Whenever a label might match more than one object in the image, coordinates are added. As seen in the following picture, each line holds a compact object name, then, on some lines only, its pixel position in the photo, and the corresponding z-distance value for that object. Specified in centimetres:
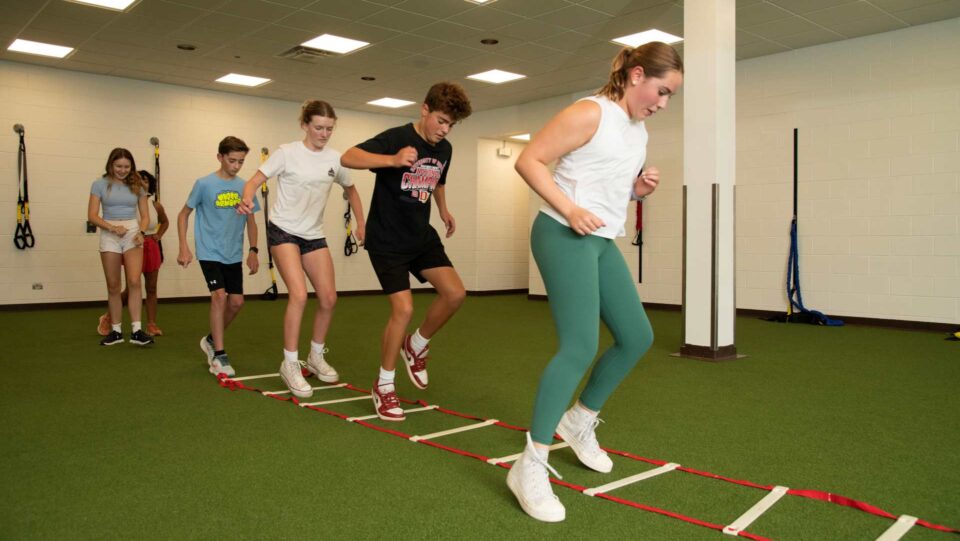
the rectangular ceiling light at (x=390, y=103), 1109
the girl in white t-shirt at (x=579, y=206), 209
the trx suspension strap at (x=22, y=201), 881
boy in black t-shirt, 314
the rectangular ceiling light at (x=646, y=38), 767
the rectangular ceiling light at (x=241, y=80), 964
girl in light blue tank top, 554
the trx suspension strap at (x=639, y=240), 970
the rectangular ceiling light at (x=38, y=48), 799
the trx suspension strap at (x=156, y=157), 977
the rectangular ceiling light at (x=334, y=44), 794
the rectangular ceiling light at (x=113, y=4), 669
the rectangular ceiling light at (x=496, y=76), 948
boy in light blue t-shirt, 439
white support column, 529
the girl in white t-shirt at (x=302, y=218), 377
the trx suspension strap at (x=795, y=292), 780
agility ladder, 198
